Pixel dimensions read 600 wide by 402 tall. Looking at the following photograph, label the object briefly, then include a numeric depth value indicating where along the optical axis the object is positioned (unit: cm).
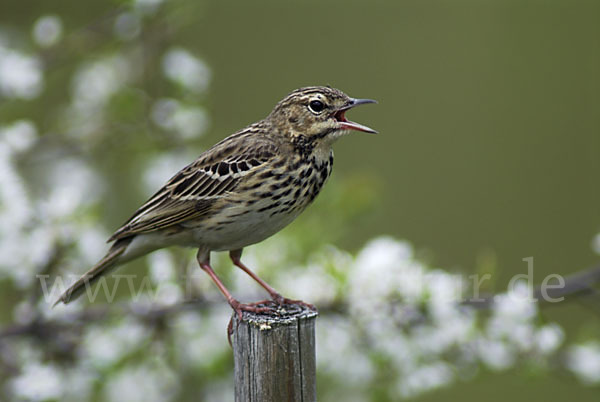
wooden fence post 839
